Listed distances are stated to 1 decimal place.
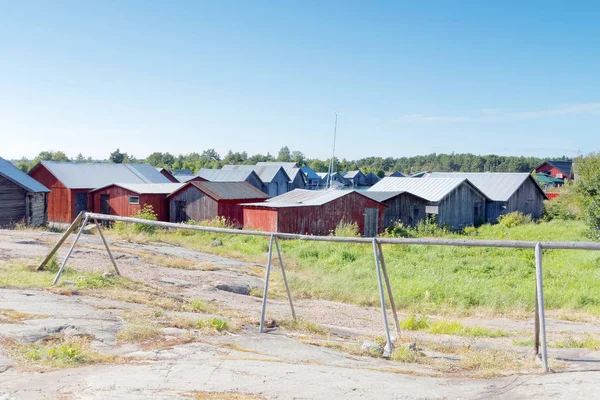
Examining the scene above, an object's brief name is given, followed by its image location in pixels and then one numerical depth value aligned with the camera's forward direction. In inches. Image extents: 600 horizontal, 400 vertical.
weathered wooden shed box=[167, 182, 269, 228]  1289.4
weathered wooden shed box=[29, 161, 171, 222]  1483.8
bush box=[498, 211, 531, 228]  1470.2
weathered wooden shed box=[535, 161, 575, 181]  3590.1
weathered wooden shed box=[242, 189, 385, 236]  1098.7
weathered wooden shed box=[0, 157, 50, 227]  1141.1
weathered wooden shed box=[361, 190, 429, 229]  1275.8
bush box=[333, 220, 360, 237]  1094.4
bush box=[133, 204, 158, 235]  1049.1
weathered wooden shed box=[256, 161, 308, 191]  2608.3
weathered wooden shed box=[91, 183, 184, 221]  1344.7
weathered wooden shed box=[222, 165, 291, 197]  2454.5
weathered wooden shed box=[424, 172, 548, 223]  1594.5
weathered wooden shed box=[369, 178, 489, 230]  1374.3
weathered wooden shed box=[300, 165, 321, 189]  3382.1
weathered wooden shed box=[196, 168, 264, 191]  2313.0
